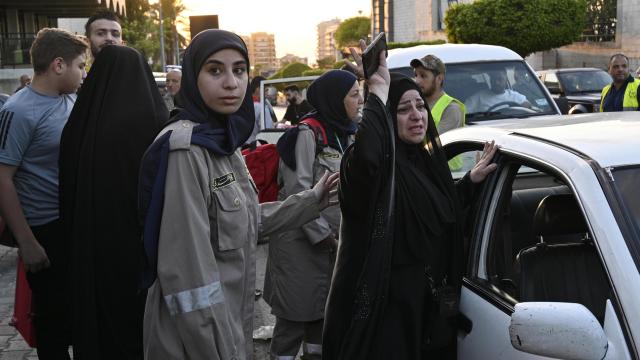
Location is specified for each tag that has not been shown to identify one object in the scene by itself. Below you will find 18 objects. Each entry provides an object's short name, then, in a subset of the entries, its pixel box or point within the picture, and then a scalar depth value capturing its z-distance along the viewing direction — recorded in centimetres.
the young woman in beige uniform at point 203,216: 261
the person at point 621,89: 969
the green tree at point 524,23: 3303
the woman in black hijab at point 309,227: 455
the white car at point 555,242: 214
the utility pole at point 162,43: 4460
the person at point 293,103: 1264
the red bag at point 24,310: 412
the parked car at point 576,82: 1825
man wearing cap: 619
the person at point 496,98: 760
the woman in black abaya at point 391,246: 297
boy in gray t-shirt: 384
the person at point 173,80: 837
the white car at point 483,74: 754
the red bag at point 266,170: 476
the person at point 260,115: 1078
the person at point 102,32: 486
